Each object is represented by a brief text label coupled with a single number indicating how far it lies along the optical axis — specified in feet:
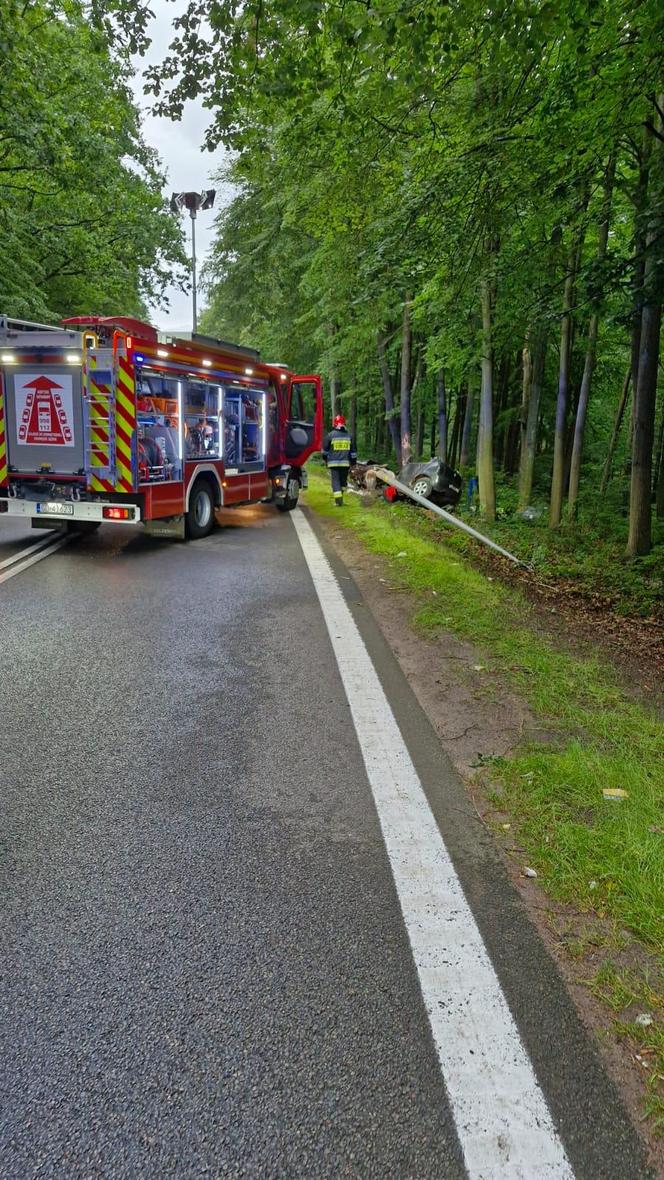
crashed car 57.52
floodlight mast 74.74
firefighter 47.73
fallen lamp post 34.65
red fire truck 29.32
